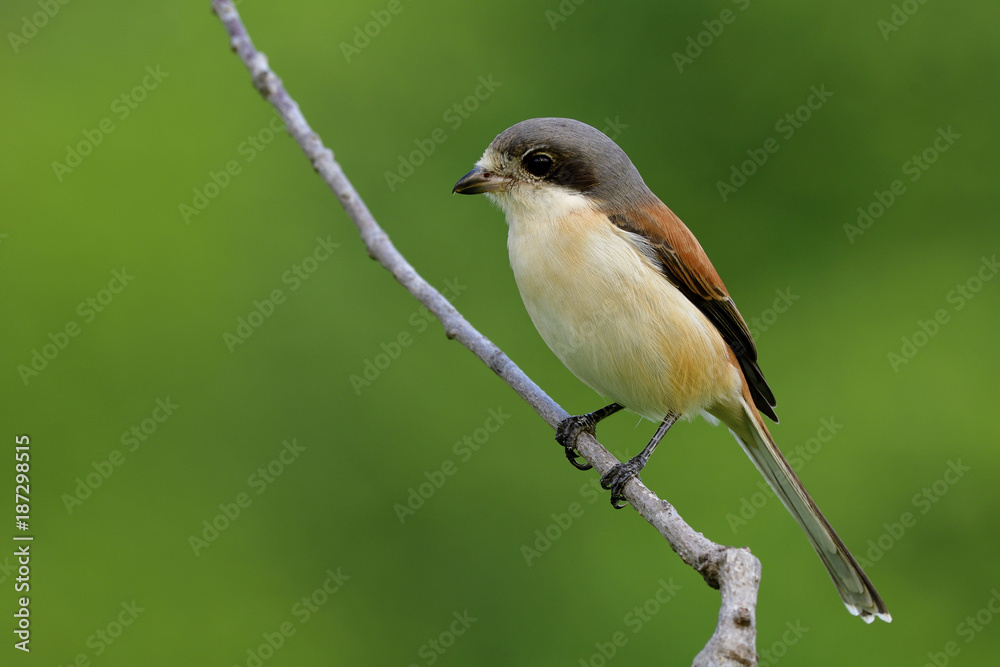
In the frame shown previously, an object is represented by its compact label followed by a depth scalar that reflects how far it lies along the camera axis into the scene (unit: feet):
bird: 13.60
